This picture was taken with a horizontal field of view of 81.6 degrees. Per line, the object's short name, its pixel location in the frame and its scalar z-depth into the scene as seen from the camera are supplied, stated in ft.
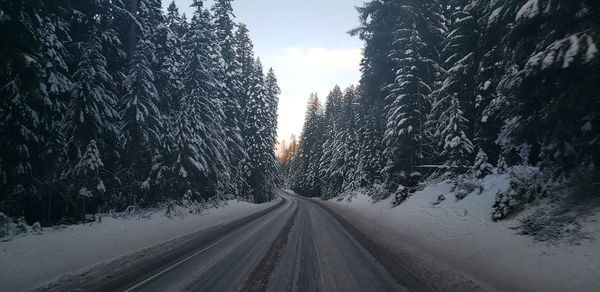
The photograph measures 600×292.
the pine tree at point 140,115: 62.54
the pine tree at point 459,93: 50.21
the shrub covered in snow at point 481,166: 47.24
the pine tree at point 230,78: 112.06
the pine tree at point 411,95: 70.69
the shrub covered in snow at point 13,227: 35.60
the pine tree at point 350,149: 137.69
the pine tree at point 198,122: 74.33
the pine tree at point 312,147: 223.30
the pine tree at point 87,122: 47.37
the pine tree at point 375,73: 89.04
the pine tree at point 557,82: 22.98
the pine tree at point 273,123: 155.41
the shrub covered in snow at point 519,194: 32.78
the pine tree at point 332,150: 164.89
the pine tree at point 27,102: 28.63
